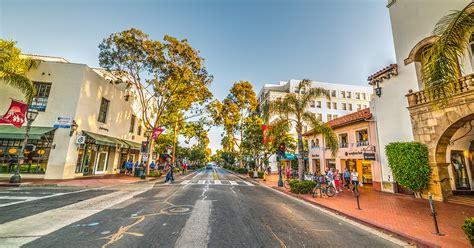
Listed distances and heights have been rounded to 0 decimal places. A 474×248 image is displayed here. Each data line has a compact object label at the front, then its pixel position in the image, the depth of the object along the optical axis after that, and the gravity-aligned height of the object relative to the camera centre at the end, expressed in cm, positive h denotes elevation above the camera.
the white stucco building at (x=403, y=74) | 1233 +638
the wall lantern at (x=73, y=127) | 1616 +239
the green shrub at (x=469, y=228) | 436 -138
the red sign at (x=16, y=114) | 1376 +290
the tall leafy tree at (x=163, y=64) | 1805 +920
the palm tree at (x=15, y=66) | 1327 +667
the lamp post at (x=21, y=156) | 1267 -11
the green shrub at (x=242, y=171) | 3497 -184
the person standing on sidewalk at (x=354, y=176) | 1334 -85
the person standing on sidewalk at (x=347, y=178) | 1565 -116
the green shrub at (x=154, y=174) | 2175 -178
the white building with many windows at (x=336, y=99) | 4333 +1479
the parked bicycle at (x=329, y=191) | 1232 -175
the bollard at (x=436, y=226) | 568 -175
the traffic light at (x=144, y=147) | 2058 +114
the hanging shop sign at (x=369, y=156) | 1499 +62
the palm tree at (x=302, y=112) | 1359 +370
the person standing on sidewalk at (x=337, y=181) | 1466 -134
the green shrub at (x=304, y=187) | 1309 -165
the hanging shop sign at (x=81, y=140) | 1652 +135
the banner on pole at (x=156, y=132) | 2034 +274
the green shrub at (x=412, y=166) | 1114 -4
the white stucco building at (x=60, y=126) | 1571 +290
